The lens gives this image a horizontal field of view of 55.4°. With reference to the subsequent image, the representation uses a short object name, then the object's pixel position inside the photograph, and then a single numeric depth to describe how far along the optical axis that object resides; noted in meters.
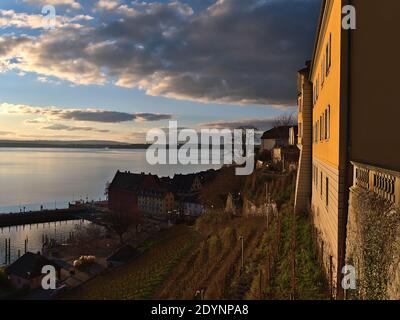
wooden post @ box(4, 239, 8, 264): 48.74
